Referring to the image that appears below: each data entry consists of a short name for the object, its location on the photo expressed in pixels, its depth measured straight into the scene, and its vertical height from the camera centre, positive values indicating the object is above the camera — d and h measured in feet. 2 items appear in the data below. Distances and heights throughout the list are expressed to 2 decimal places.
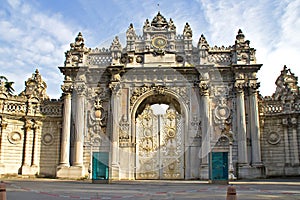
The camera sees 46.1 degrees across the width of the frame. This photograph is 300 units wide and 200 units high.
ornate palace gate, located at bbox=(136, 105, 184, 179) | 83.25 +1.43
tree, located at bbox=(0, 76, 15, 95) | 100.48 +19.07
